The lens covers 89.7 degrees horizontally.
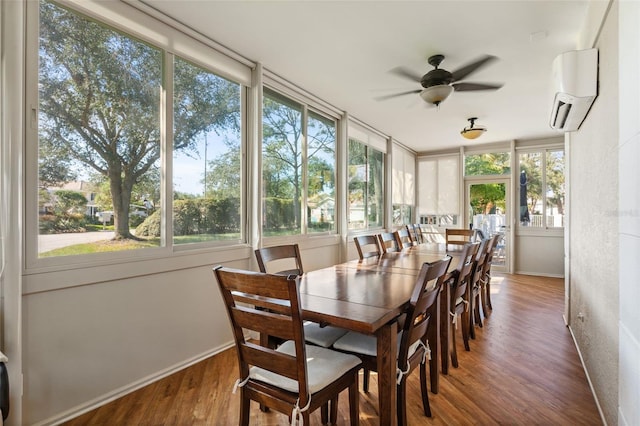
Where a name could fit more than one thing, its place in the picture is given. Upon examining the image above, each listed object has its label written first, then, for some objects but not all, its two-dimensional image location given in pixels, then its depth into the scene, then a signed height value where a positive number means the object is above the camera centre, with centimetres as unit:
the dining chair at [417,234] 595 -41
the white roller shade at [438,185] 728 +63
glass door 670 +5
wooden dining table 138 -44
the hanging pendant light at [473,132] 427 +108
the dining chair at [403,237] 402 -34
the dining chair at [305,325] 180 -69
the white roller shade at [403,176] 666 +81
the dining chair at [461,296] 229 -67
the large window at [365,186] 523 +47
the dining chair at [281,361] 125 -66
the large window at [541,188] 618 +47
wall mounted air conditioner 200 +85
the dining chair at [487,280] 351 -79
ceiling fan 289 +125
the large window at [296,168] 356 +55
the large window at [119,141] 192 +52
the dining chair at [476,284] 288 -70
